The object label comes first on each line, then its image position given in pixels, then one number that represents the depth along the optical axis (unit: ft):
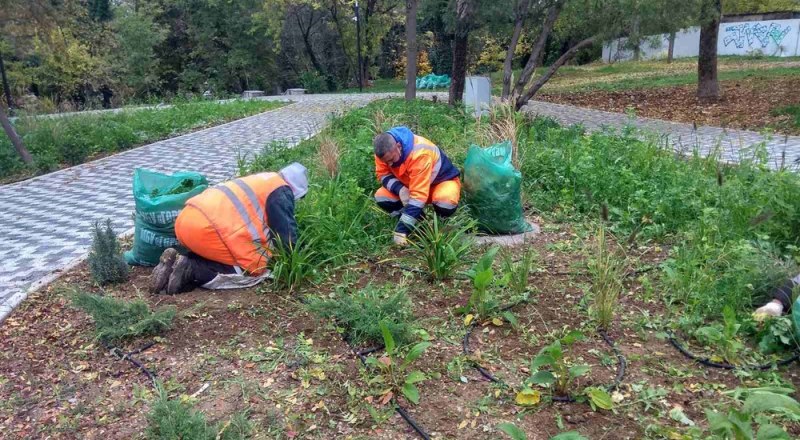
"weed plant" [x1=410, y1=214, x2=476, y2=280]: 14.40
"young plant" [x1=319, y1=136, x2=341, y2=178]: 21.18
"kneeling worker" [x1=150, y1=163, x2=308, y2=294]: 13.64
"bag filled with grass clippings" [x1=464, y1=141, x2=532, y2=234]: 17.17
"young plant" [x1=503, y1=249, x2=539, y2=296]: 13.53
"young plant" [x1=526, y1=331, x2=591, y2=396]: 9.51
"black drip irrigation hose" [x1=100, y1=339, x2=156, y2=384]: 11.09
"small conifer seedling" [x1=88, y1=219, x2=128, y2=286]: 14.58
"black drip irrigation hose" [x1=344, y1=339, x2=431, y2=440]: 9.25
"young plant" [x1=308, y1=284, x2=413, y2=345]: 11.51
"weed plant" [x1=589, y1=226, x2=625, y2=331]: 12.04
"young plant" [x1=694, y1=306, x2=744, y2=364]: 10.78
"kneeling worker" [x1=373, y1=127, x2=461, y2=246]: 16.15
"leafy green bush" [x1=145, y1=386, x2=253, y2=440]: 8.72
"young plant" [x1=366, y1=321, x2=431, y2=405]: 9.92
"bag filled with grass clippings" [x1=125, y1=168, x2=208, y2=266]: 14.98
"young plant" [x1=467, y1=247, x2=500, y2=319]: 12.28
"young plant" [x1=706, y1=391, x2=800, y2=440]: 7.00
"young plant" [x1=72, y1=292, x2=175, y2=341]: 11.91
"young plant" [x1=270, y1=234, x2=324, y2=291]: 13.82
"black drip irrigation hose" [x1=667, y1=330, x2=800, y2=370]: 10.78
